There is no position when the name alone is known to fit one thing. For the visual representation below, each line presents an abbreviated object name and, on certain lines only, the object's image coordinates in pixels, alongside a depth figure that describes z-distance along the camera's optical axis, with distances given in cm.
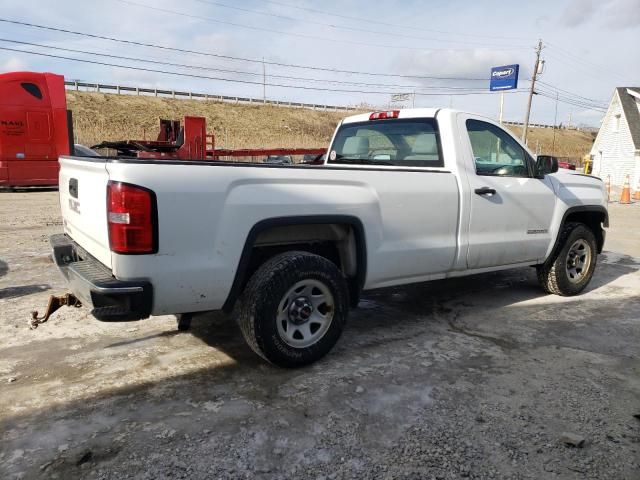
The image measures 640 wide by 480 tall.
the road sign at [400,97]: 6506
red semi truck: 1454
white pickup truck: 278
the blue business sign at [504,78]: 4831
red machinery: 971
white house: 3138
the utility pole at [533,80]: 3978
